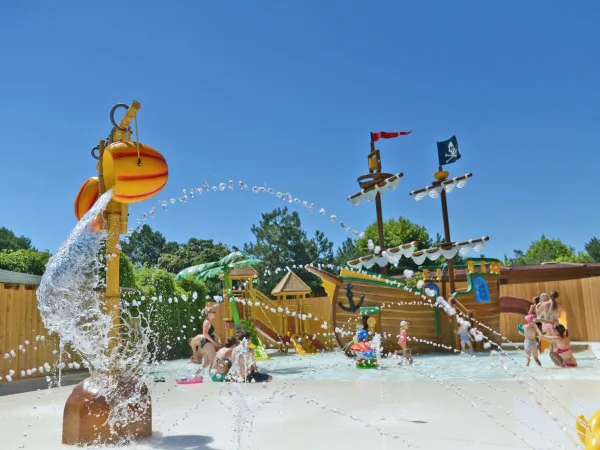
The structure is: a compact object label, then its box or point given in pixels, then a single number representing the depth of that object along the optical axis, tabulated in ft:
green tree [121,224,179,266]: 172.45
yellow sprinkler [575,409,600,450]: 9.07
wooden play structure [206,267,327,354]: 56.29
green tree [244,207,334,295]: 96.63
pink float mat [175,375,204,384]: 31.65
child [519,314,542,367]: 34.01
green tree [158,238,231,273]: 132.49
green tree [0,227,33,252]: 142.00
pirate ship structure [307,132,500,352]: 49.47
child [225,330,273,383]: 28.46
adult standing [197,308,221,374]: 35.37
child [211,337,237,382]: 31.35
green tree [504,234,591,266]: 158.40
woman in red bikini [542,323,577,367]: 33.58
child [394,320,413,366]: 38.22
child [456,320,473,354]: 47.98
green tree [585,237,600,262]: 133.08
